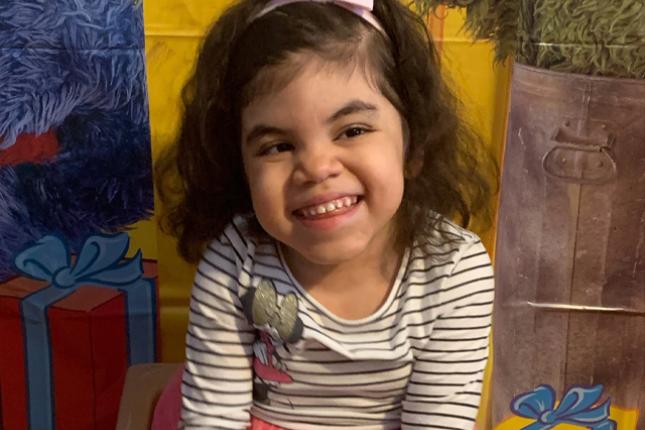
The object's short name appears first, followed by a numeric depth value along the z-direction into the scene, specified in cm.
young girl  75
